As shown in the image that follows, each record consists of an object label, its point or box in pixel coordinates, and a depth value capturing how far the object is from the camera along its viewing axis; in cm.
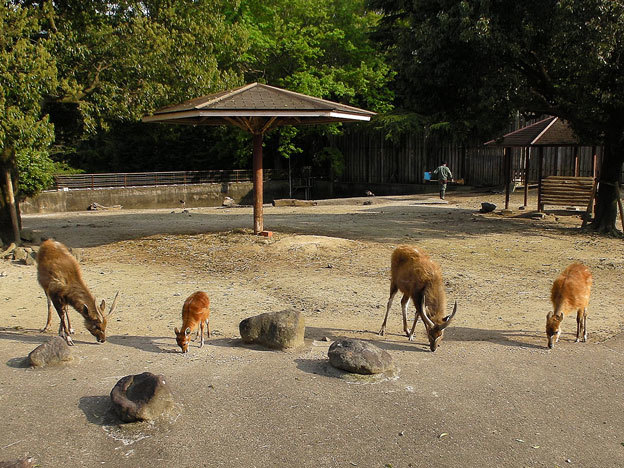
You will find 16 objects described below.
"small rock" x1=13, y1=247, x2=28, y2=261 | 1211
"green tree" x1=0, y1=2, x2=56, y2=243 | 1070
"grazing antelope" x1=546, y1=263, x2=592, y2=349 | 696
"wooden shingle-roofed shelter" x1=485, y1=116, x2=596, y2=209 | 2027
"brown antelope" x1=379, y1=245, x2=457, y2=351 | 673
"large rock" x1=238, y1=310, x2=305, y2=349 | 679
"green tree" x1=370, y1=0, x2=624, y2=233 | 1323
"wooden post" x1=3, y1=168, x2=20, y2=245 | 1312
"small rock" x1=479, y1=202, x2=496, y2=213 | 2061
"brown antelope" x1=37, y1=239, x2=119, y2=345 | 683
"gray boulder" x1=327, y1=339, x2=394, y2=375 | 599
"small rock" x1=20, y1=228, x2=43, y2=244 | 1407
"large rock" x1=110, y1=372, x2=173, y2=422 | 498
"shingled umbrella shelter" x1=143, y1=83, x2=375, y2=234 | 1276
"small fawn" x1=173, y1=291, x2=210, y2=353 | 661
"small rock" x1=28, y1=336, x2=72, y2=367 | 616
